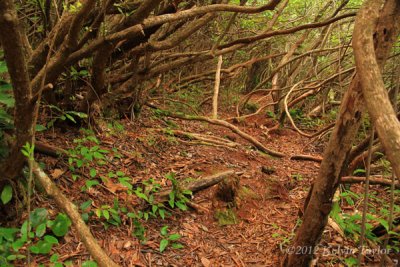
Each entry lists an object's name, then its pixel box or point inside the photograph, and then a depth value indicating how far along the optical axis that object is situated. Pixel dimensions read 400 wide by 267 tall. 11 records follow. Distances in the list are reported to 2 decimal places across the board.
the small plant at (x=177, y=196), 3.11
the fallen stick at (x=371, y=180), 2.60
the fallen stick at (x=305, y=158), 4.37
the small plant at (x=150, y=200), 2.88
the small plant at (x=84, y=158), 2.89
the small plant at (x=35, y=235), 2.00
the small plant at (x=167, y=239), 2.67
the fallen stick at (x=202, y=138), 4.89
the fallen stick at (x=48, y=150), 2.91
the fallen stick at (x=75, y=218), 1.61
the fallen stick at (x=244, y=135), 5.23
